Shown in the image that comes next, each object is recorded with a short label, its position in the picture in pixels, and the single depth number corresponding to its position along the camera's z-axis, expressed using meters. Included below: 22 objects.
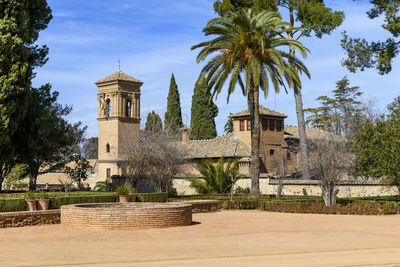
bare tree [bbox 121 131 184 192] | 36.81
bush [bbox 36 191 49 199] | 21.42
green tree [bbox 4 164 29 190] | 38.81
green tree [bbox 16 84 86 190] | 29.81
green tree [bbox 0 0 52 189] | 25.25
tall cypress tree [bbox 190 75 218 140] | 60.84
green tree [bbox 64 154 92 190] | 39.03
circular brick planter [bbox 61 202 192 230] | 16.36
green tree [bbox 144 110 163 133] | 68.95
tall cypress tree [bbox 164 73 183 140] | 62.36
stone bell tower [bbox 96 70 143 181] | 50.91
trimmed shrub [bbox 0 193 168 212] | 20.08
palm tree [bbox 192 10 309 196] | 28.14
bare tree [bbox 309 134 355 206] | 24.81
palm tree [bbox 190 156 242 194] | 33.84
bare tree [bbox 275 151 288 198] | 44.50
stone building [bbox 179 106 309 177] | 45.97
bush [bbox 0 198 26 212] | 19.97
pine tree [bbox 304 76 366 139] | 61.22
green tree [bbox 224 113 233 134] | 74.50
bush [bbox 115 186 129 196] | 26.67
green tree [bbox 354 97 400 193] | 24.97
